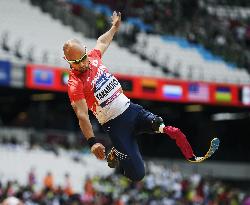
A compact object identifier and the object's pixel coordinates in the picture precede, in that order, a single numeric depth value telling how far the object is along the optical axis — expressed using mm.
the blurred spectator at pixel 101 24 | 35938
